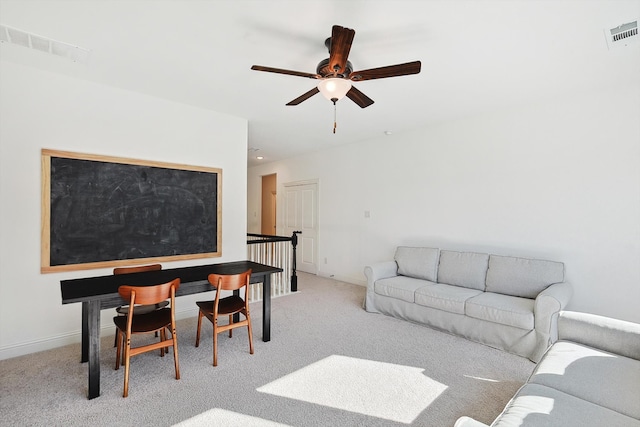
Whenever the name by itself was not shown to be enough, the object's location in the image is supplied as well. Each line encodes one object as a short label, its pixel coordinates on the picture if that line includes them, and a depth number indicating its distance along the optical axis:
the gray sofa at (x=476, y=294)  2.85
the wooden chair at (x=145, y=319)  2.24
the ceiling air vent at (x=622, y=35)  2.19
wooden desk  2.21
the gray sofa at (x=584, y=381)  1.36
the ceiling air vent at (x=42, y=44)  2.32
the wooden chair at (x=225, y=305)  2.67
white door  6.62
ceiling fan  1.98
